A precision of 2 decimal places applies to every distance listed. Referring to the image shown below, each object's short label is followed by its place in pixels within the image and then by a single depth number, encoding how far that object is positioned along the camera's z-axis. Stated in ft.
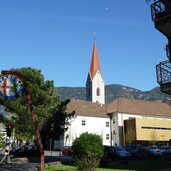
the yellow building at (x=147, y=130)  264.52
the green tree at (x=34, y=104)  117.19
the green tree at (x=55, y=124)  123.24
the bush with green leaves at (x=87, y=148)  62.54
